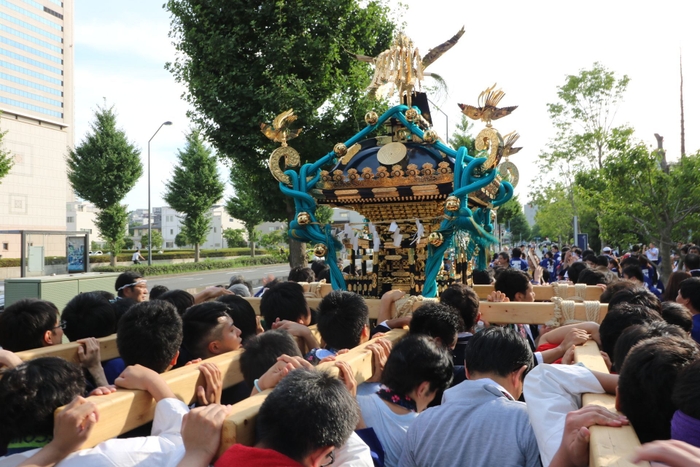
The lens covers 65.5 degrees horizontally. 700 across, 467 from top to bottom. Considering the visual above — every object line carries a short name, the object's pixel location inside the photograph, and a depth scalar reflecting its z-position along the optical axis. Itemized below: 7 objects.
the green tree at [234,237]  57.34
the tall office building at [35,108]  36.16
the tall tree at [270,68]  13.04
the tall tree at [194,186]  34.97
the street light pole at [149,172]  28.04
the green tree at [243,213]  38.31
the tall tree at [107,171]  29.36
